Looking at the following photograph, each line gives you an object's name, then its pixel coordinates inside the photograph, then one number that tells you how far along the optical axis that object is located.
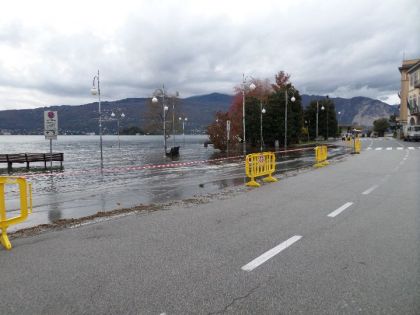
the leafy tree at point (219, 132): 49.47
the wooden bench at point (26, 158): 26.44
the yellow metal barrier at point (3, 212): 5.95
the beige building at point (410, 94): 65.79
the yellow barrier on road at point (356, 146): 30.73
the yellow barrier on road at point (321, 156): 20.00
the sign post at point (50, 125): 20.36
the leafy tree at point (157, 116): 52.84
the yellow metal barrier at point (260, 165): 12.82
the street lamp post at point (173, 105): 49.77
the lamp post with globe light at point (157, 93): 45.30
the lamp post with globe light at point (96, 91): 26.22
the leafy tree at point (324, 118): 74.94
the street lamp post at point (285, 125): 45.92
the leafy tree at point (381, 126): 124.44
